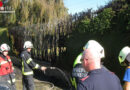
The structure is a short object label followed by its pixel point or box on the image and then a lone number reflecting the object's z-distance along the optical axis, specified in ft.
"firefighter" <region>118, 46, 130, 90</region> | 9.01
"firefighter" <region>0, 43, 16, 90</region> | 18.08
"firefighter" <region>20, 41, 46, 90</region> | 19.13
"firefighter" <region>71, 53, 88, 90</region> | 9.46
